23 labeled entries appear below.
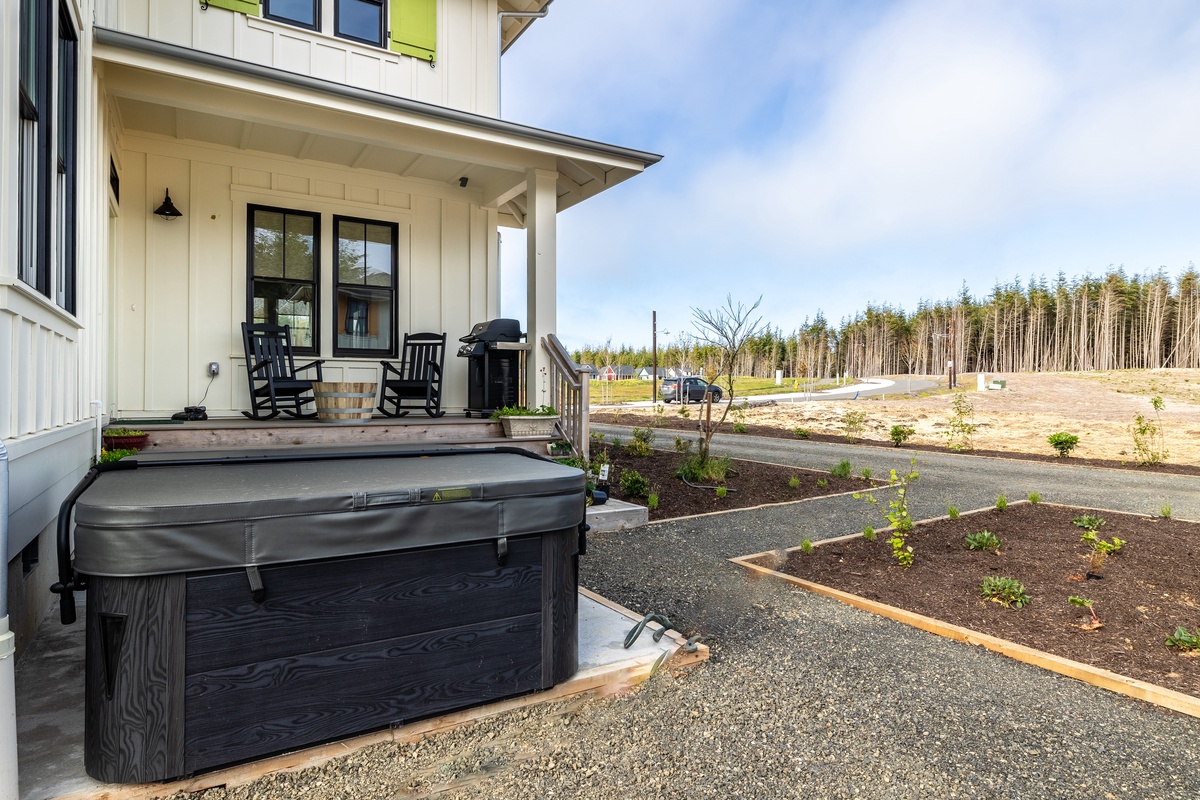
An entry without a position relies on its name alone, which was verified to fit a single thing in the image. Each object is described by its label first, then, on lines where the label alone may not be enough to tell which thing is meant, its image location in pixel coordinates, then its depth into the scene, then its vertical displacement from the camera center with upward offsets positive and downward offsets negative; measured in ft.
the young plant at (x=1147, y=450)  30.83 -3.36
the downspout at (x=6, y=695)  4.99 -2.63
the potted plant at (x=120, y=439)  13.71 -1.50
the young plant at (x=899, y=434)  39.19 -3.18
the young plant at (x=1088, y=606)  10.47 -3.85
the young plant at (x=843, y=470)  25.17 -3.55
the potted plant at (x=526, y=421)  19.03 -1.34
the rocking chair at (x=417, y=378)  21.08 -0.06
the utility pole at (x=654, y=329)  101.86 +8.47
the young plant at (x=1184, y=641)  9.50 -3.89
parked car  90.53 -1.42
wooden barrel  18.26 -0.78
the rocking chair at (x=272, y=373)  18.93 +0.06
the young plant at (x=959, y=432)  39.34 -3.34
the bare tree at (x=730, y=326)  25.05 +2.29
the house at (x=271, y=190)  12.08 +5.84
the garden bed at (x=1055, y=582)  9.77 -4.05
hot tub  5.29 -2.23
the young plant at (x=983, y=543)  14.99 -3.81
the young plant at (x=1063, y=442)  34.53 -3.09
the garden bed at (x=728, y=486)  20.40 -3.93
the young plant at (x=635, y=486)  20.43 -3.51
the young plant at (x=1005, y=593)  11.48 -3.89
